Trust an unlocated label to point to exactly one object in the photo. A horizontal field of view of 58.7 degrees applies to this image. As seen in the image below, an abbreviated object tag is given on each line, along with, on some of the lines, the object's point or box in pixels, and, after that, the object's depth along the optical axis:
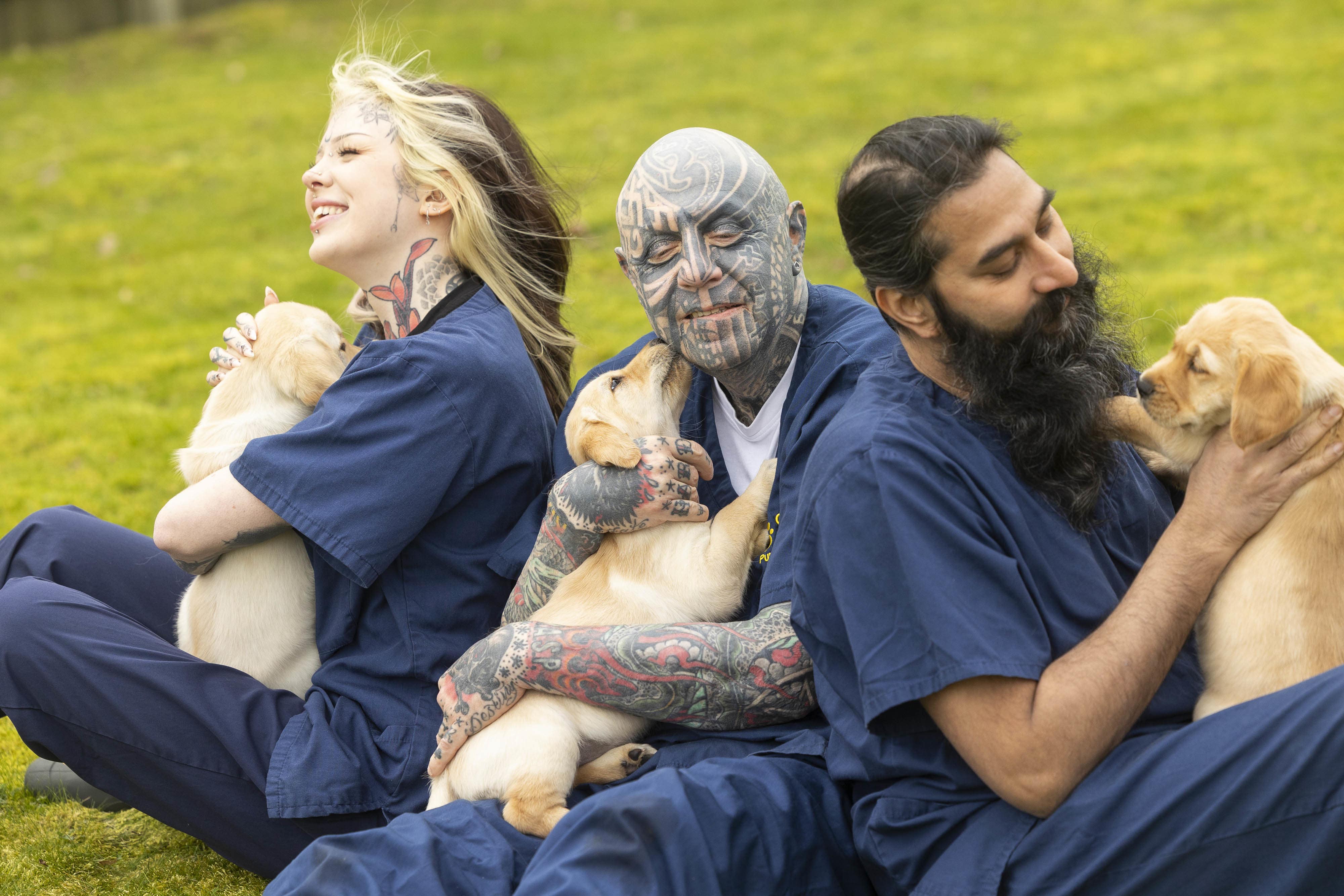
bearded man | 2.39
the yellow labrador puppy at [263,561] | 3.85
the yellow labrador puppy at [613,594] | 3.19
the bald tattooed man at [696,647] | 2.73
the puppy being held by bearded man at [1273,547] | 2.60
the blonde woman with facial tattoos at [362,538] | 3.49
